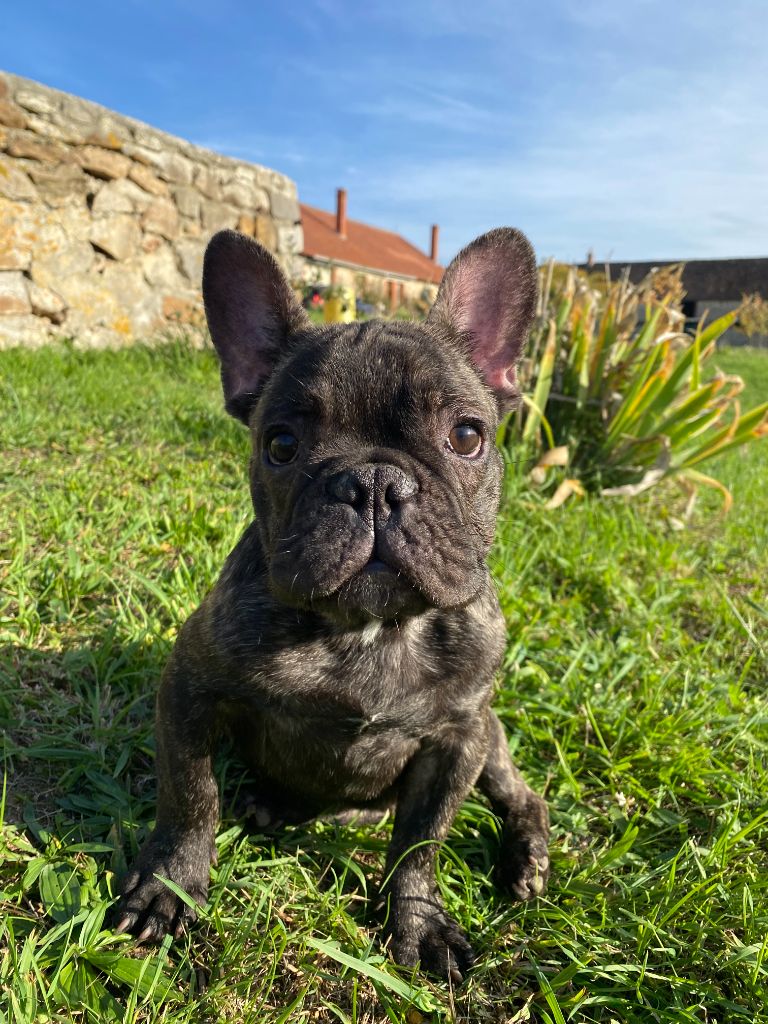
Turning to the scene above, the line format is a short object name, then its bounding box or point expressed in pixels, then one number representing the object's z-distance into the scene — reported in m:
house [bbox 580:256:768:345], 33.03
